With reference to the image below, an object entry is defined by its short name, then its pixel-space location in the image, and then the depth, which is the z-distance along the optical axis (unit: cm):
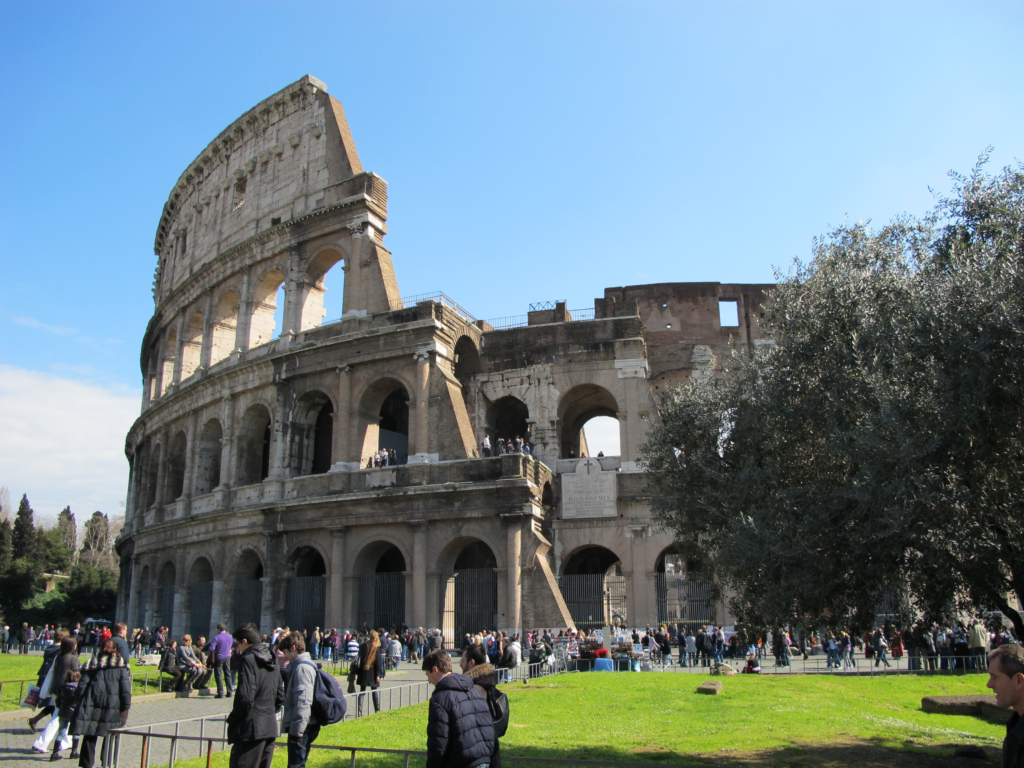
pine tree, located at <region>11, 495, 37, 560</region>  5372
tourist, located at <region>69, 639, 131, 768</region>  745
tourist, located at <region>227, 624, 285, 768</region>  580
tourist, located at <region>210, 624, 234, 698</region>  1315
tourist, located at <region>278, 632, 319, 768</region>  605
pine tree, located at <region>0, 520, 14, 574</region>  4872
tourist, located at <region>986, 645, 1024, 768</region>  388
